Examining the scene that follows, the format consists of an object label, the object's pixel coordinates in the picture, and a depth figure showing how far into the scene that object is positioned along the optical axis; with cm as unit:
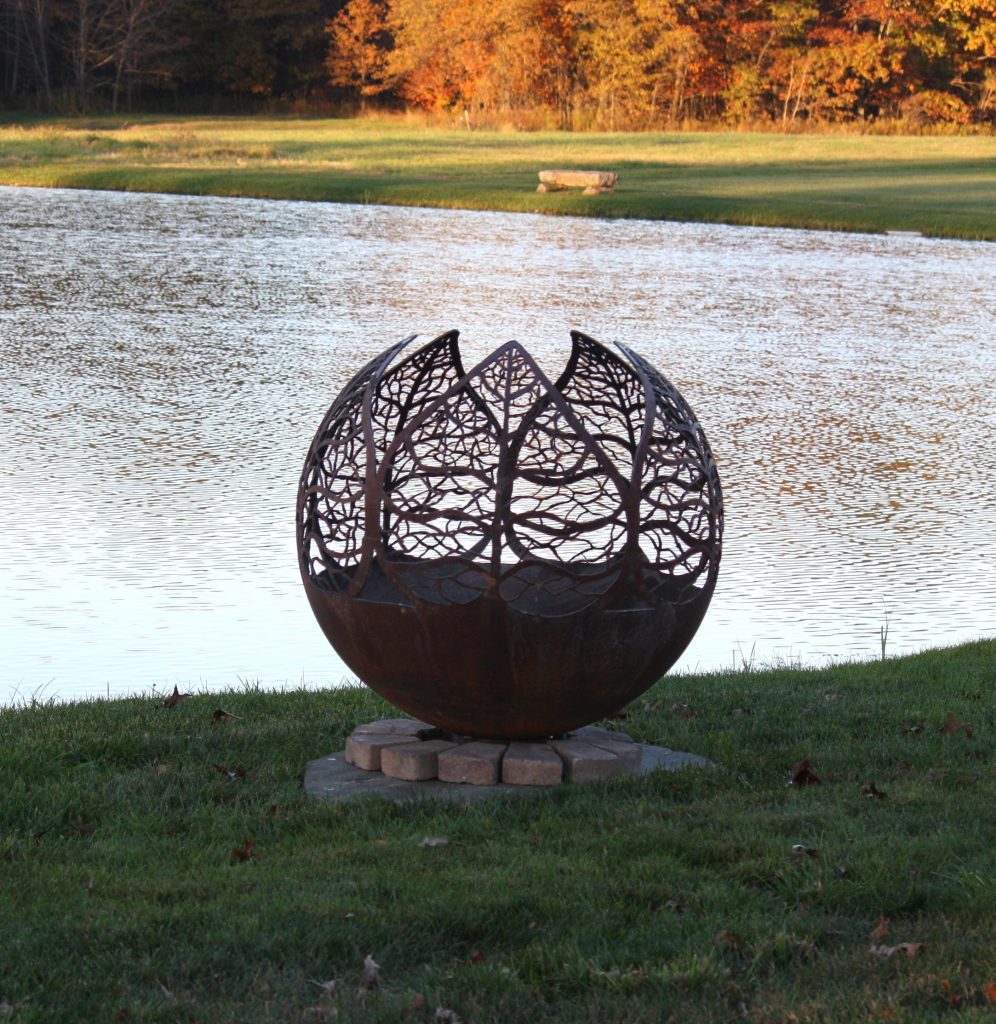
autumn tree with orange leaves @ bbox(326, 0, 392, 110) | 8144
